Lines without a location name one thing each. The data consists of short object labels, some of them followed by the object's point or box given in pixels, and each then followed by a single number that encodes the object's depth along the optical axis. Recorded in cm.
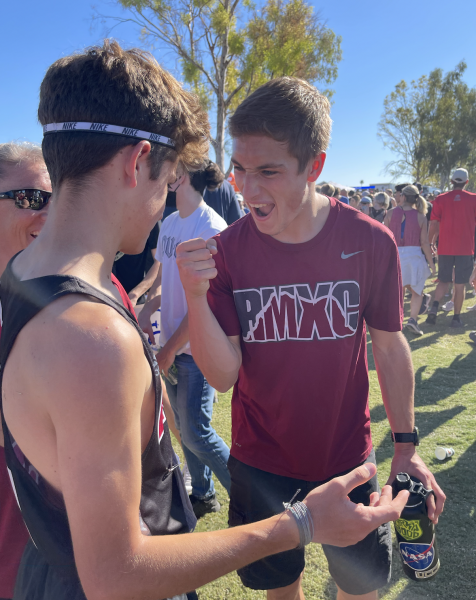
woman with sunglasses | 168
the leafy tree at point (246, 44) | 1661
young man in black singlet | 78
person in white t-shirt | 281
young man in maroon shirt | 178
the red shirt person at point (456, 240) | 717
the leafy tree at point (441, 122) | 3559
